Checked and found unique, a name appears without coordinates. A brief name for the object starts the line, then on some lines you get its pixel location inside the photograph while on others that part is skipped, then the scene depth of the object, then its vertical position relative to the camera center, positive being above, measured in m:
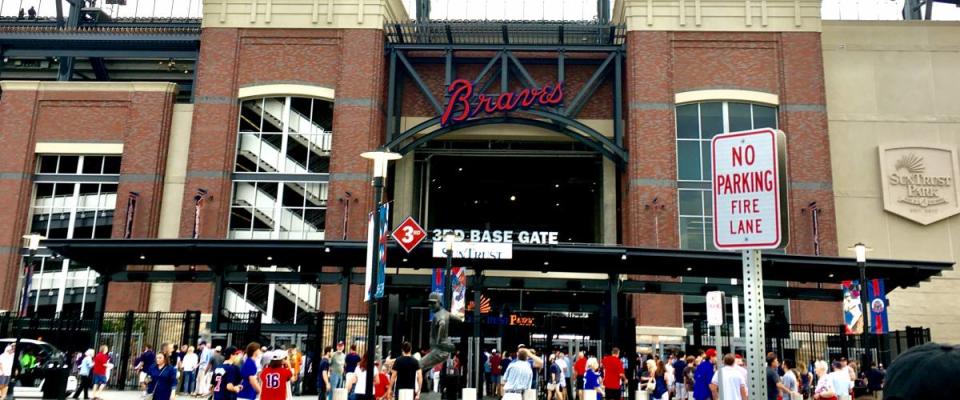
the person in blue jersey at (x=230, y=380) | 13.23 -0.47
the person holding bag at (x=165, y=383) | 14.80 -0.59
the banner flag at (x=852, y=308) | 27.91 +2.16
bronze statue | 17.92 +0.45
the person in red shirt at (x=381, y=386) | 19.45 -0.70
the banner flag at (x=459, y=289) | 27.59 +2.43
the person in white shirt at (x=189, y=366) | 24.63 -0.45
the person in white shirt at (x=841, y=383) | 16.59 -0.28
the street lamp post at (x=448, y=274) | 23.56 +2.46
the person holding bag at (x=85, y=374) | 25.66 -0.81
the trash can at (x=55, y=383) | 24.22 -1.05
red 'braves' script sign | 40.69 +12.92
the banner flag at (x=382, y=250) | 16.04 +2.15
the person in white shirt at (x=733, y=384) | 14.91 -0.32
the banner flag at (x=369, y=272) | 14.82 +1.53
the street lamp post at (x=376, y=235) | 14.38 +2.29
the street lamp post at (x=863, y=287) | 23.73 +2.40
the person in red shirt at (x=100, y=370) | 25.14 -0.66
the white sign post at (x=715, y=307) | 15.98 +1.16
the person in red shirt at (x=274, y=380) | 13.09 -0.42
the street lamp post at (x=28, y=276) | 22.11 +2.60
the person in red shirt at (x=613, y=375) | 22.16 -0.32
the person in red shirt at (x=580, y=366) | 26.03 -0.13
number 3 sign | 23.38 +3.53
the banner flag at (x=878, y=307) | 29.58 +2.29
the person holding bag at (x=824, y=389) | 14.62 -0.36
